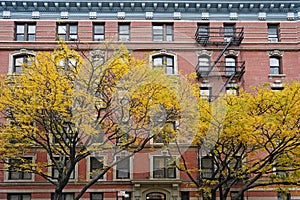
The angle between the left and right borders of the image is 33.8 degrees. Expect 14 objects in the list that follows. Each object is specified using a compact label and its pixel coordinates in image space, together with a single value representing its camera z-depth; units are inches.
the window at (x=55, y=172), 1382.9
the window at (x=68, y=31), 1480.1
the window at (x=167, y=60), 1470.4
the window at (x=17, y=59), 1455.5
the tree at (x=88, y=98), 972.6
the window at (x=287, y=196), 1381.6
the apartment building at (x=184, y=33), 1456.7
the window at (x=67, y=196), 1382.9
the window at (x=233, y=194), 1386.6
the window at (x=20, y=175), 1381.6
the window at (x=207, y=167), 1408.7
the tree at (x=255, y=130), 1005.8
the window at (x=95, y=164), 1408.7
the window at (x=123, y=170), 1392.7
